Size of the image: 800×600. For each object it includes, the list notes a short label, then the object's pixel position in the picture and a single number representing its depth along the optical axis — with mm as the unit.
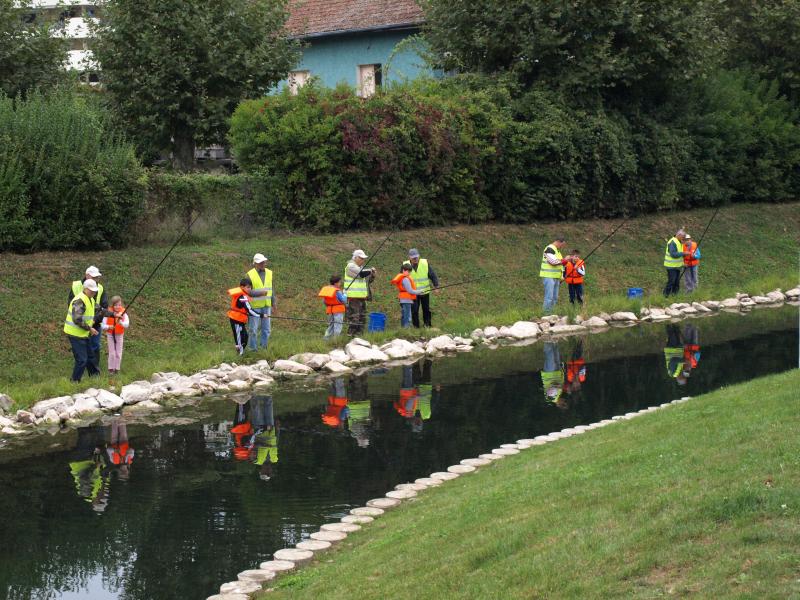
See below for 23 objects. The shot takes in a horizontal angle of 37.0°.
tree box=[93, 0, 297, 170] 31594
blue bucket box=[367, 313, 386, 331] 23969
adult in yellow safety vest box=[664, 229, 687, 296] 29156
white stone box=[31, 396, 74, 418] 17391
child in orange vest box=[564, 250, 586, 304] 27359
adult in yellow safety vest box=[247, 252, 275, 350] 21531
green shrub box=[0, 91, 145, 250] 23828
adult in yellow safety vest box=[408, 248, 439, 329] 24078
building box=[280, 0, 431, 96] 42000
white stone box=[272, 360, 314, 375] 20734
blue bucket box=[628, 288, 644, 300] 29375
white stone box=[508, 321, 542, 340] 25281
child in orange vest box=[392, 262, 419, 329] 24000
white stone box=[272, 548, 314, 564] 10742
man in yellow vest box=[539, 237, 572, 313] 26406
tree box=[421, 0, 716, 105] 34688
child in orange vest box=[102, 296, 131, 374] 19422
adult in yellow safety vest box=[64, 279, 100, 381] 18625
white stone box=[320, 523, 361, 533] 11719
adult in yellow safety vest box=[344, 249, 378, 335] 23062
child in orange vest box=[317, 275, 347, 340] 22438
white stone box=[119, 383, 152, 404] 18344
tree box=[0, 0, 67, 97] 30547
